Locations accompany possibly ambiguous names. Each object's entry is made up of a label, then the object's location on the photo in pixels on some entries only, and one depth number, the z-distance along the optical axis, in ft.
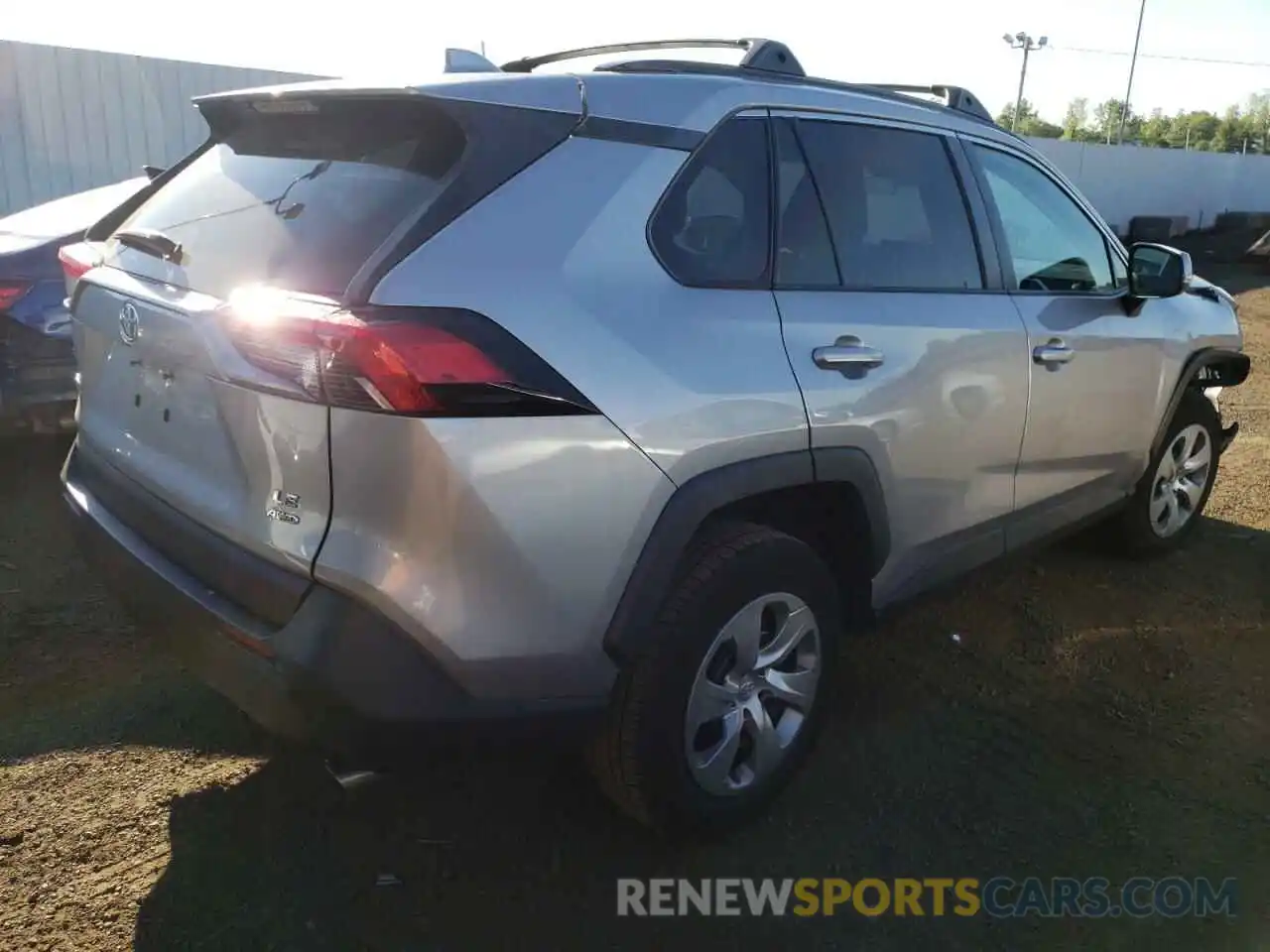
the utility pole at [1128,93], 146.20
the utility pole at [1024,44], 170.40
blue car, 14.84
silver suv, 6.59
